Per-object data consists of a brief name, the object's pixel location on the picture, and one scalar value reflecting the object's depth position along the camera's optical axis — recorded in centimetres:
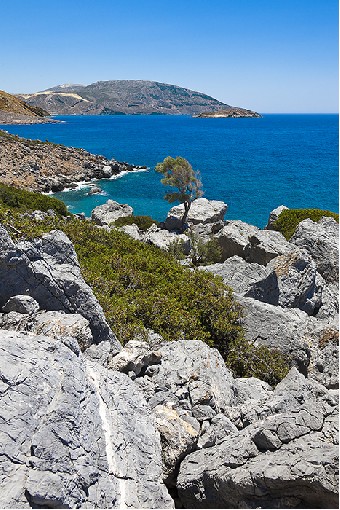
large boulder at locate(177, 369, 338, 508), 609
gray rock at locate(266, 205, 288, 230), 3740
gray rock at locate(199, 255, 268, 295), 1934
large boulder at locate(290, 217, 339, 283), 2261
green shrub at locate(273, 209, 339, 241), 3456
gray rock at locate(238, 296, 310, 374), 1369
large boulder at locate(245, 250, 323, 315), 1722
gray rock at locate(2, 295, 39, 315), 1011
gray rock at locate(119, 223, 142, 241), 3082
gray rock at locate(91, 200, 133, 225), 4178
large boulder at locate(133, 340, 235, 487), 784
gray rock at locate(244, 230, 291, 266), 2362
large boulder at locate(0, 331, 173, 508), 550
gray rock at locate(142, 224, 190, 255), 2918
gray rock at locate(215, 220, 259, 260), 2908
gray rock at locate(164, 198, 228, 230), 4225
